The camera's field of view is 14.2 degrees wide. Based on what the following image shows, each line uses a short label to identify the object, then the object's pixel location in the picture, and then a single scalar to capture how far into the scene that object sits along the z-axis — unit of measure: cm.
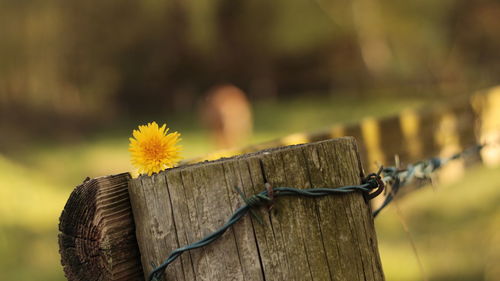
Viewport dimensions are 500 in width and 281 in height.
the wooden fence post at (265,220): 134
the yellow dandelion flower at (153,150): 135
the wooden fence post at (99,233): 136
